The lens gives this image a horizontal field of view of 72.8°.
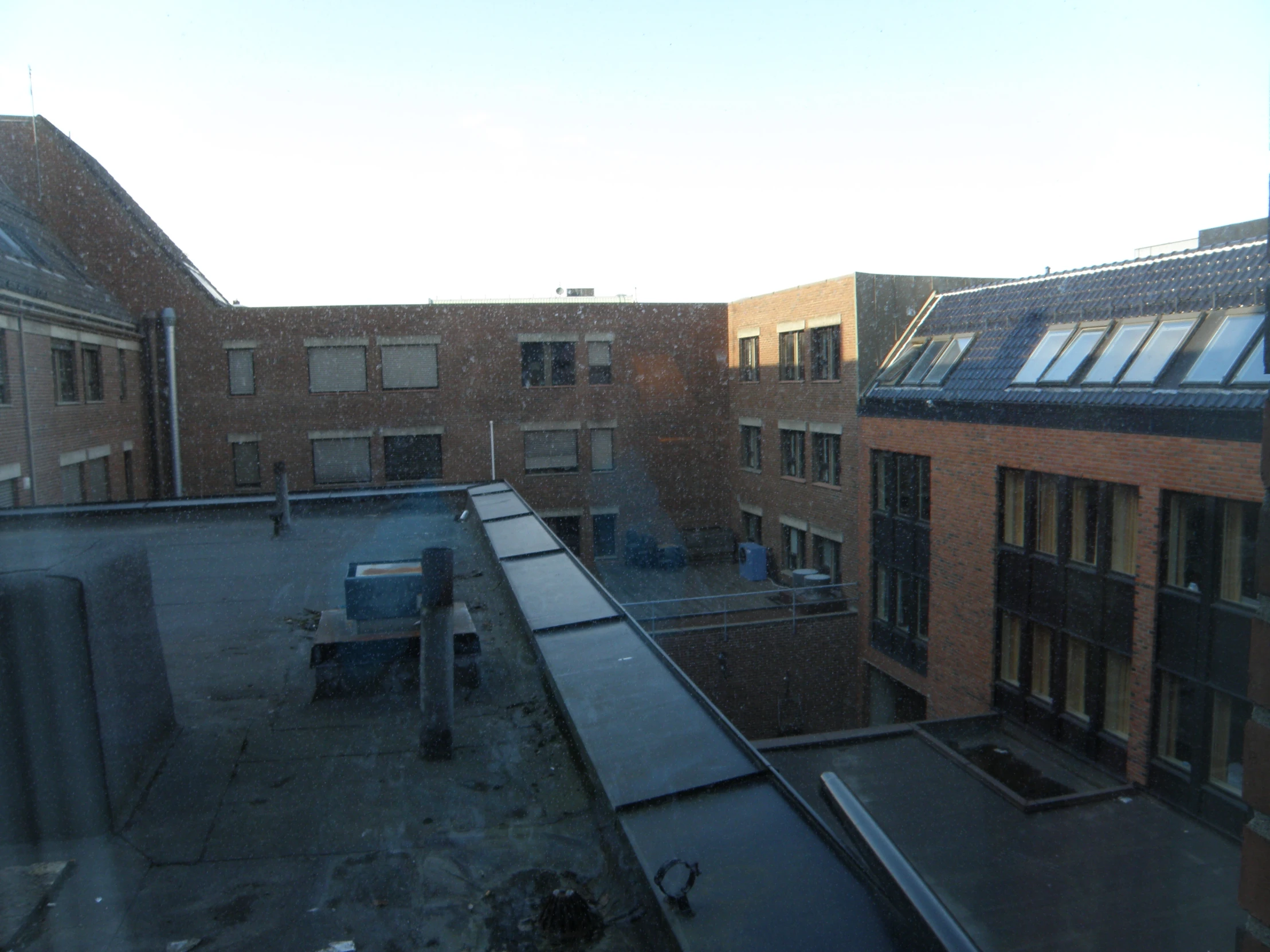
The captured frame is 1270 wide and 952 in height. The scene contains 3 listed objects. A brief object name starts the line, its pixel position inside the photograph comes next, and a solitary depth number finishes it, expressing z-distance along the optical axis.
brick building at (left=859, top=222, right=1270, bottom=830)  11.16
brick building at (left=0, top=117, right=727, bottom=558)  24.55
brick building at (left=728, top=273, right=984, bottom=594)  21.17
